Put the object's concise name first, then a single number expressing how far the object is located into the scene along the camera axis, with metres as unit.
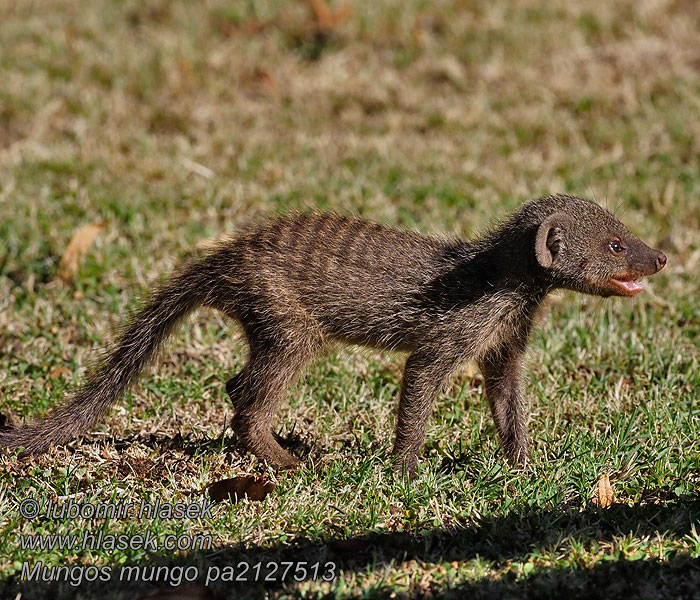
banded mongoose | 9.35
